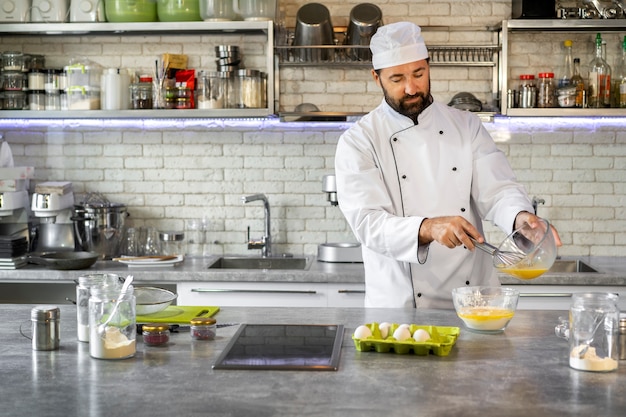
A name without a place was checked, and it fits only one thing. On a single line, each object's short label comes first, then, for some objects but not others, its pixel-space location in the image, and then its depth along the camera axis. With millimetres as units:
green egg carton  2570
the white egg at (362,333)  2638
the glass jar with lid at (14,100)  5391
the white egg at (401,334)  2605
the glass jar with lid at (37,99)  5434
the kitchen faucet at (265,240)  5352
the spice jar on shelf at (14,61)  5406
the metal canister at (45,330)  2670
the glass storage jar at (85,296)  2740
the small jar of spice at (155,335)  2723
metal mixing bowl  3061
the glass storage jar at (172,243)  5395
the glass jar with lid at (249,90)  5188
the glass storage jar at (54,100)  5398
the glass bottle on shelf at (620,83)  5113
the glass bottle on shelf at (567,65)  5250
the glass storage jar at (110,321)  2551
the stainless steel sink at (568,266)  5278
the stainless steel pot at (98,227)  5305
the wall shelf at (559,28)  5047
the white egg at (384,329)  2658
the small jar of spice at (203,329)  2809
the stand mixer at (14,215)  5246
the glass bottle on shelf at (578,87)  5125
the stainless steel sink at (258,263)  5383
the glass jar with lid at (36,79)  5414
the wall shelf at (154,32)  5094
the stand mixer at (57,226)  5383
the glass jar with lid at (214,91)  5211
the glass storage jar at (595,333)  2408
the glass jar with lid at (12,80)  5391
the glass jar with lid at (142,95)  5293
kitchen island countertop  2107
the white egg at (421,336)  2594
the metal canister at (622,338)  2506
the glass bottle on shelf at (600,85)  5152
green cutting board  3047
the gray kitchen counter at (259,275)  4684
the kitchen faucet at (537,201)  5238
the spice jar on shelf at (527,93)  5137
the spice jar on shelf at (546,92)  5164
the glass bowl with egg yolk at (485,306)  2852
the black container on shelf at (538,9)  5074
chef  3650
